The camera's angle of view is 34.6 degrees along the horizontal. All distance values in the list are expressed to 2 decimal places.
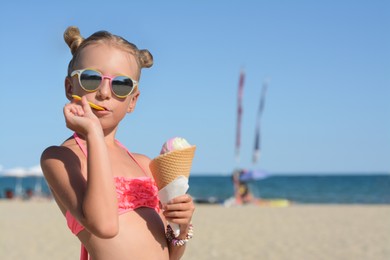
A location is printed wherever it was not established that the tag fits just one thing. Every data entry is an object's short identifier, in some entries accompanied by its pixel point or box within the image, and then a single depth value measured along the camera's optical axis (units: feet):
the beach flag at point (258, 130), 97.96
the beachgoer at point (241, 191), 95.91
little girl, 6.74
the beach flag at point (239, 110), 96.32
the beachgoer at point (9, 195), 129.18
